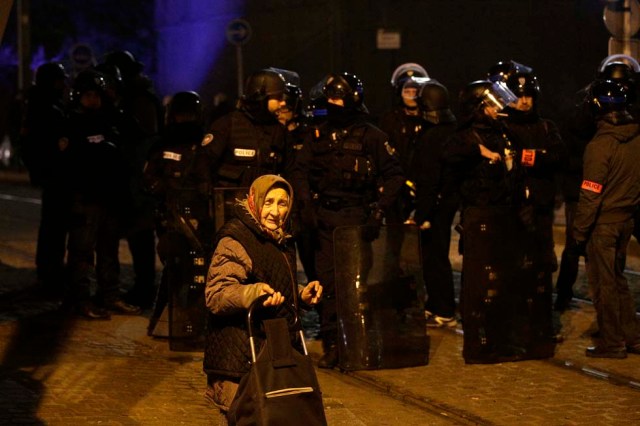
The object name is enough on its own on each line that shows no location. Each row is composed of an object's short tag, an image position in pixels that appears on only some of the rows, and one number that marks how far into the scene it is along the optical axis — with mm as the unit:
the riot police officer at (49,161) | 18365
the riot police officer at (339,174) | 14764
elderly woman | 9537
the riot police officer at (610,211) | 14867
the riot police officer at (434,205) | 16829
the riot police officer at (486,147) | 15461
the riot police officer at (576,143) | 15822
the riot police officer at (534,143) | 15822
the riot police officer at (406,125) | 17552
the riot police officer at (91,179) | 17216
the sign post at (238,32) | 34458
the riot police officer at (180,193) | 15667
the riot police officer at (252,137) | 15512
